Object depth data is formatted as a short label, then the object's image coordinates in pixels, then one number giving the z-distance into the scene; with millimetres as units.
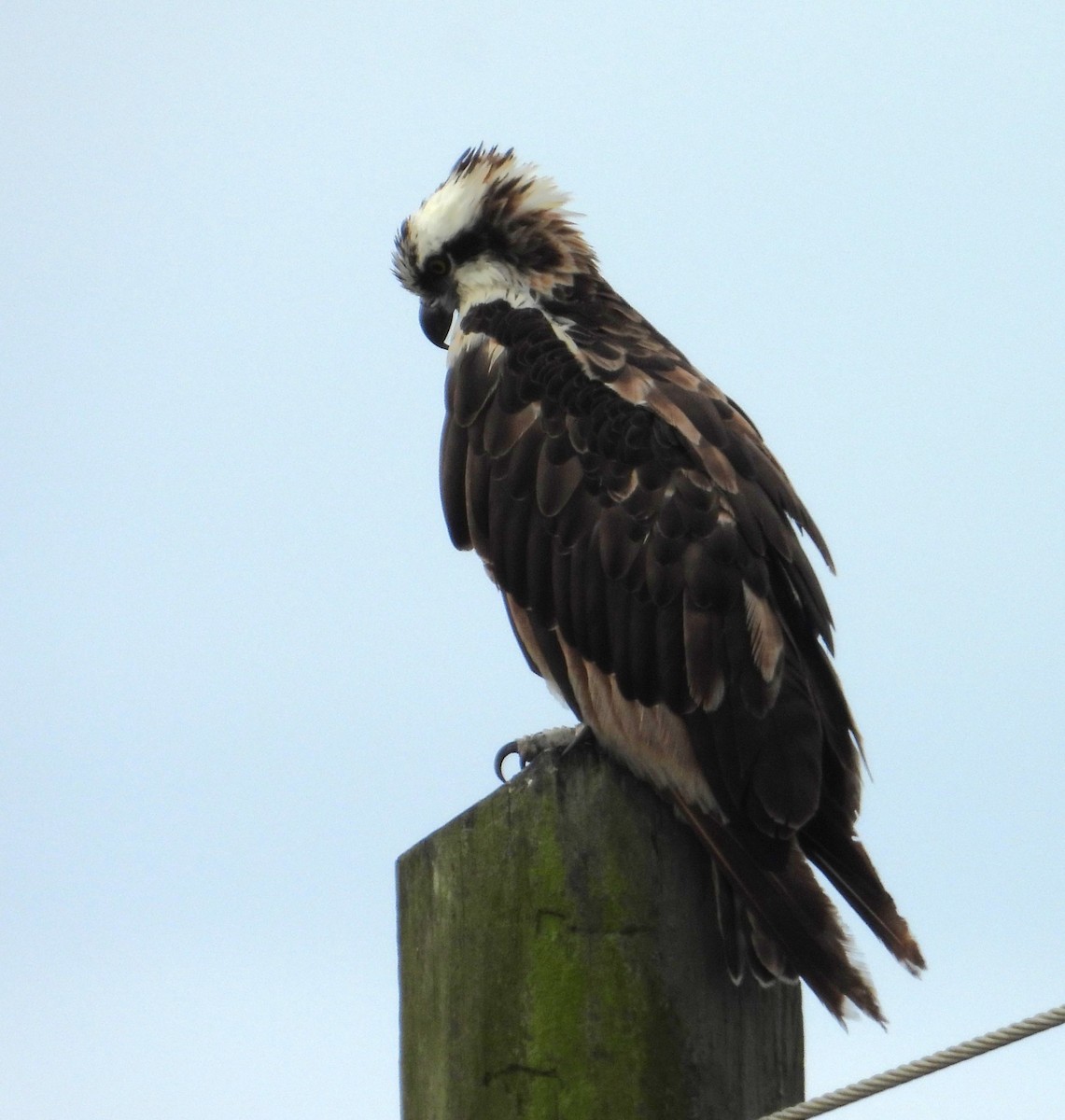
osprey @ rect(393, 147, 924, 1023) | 7246
